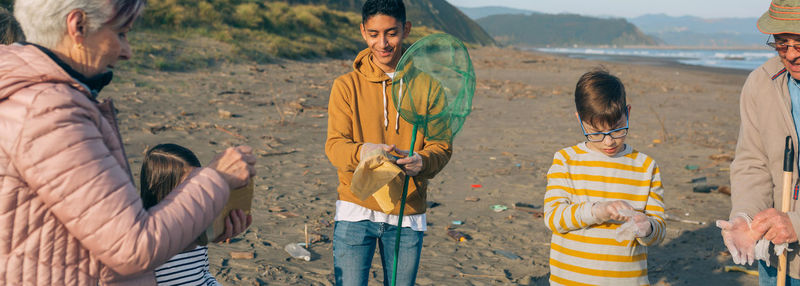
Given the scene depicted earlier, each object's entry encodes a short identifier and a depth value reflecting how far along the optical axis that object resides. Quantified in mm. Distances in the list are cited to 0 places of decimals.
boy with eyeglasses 2834
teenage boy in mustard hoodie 2984
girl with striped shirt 2484
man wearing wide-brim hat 2564
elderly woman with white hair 1449
